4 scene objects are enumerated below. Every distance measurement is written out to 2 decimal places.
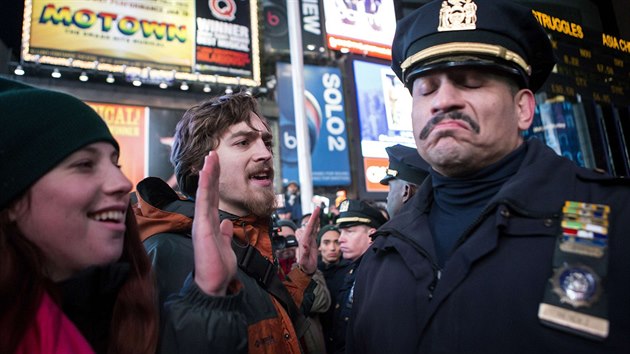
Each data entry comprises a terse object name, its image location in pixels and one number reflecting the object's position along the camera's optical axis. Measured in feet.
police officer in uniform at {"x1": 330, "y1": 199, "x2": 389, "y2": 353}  13.48
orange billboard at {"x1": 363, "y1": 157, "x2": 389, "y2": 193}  50.88
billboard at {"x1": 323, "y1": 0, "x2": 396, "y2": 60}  54.65
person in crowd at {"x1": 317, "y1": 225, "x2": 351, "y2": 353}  14.40
